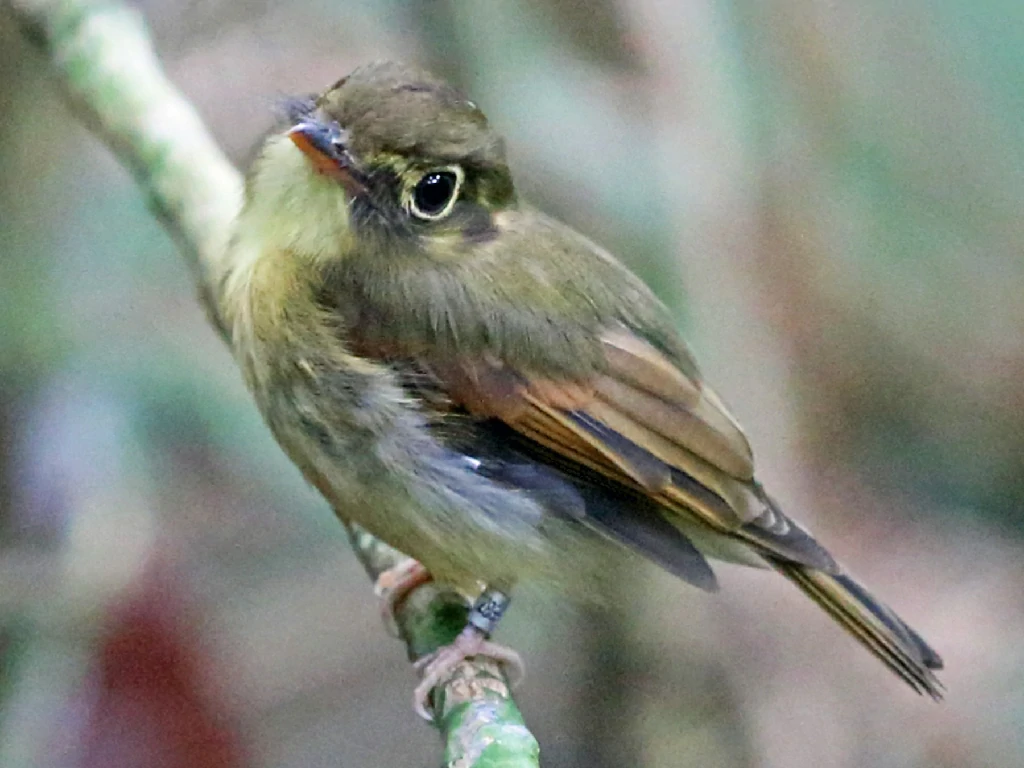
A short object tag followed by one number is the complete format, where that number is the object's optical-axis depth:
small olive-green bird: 1.89
